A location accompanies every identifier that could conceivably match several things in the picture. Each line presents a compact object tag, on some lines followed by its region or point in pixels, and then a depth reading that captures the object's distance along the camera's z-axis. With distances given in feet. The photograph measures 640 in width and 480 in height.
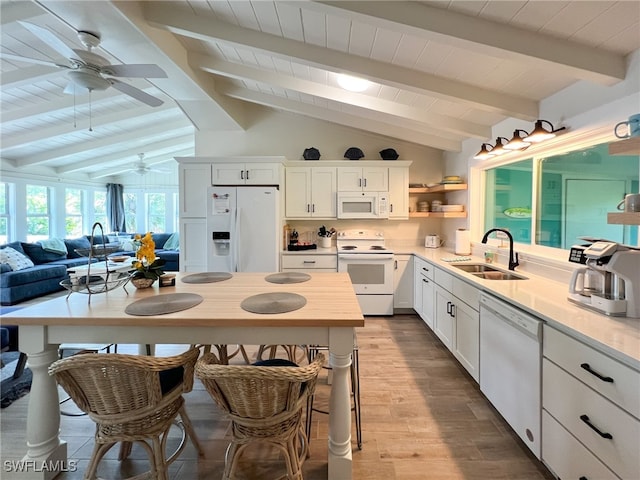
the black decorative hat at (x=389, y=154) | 14.51
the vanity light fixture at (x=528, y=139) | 7.21
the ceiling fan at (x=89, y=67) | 6.91
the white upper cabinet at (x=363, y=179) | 14.26
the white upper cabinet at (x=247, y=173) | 13.25
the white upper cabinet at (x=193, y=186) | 13.38
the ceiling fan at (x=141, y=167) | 22.47
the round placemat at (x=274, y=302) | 5.24
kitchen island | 4.91
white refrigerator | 12.91
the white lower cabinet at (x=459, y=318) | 7.64
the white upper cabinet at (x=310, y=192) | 14.33
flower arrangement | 6.44
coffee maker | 4.89
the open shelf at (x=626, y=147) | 4.55
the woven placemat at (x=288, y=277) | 7.44
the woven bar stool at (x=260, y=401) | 3.89
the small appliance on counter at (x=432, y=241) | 14.50
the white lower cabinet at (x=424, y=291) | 11.12
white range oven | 13.15
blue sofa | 15.05
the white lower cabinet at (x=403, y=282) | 13.48
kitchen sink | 8.97
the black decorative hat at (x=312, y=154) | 14.55
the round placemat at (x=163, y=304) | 5.20
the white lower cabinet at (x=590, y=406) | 3.66
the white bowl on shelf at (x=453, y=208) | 13.15
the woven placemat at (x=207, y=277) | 7.51
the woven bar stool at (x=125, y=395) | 4.13
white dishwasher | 5.30
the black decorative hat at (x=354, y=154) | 14.58
